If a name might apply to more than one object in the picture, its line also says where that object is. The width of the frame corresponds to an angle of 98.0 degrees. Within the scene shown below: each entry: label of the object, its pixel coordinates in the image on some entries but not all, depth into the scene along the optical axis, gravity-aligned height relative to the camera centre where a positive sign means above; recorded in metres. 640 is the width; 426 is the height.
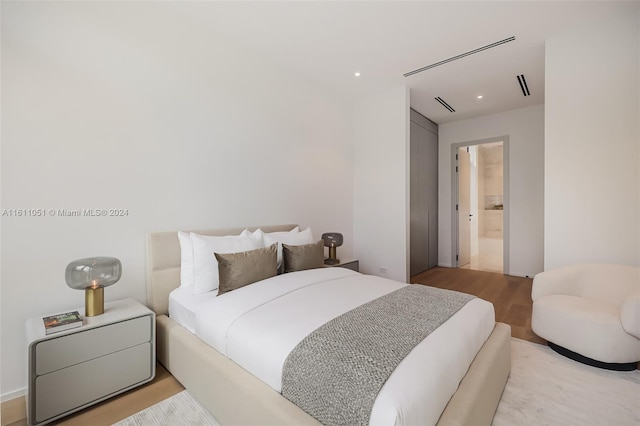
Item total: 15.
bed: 1.21 -0.85
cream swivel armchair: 1.95 -0.80
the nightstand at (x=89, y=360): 1.50 -0.89
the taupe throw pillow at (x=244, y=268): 2.07 -0.44
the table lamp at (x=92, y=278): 1.76 -0.43
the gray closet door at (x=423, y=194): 4.73 +0.28
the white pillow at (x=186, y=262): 2.25 -0.42
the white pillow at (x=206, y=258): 2.18 -0.37
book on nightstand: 1.58 -0.65
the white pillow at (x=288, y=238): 2.69 -0.28
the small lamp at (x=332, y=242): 3.48 -0.40
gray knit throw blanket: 1.06 -0.64
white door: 5.51 +0.04
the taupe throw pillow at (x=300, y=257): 2.59 -0.45
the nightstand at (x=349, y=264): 3.36 -0.67
